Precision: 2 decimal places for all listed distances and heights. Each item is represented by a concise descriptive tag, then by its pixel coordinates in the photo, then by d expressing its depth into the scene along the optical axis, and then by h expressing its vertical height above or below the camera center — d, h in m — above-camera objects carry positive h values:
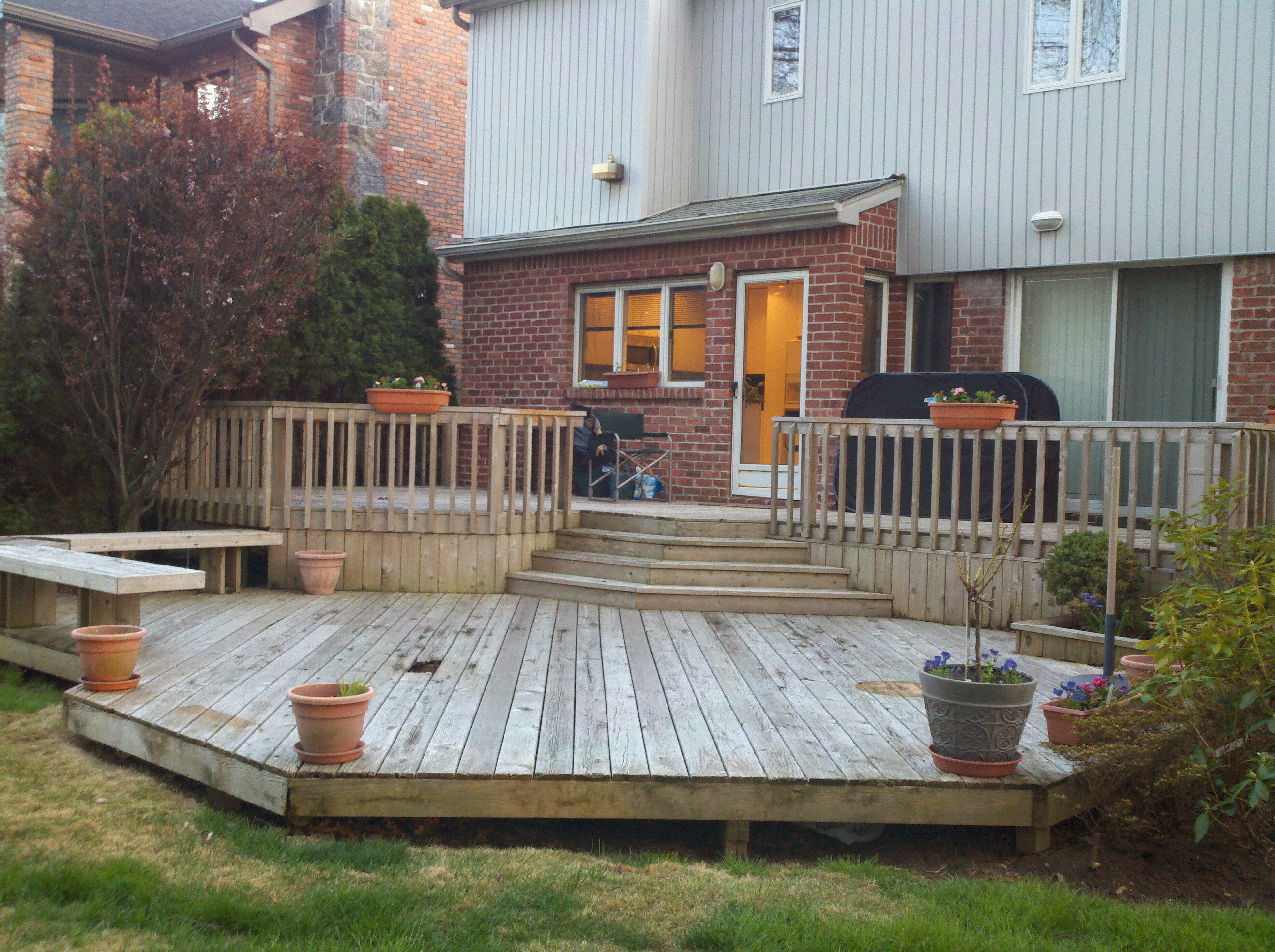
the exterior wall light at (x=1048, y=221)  8.38 +1.76
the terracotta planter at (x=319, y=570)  7.20 -0.88
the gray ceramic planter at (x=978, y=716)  3.66 -0.88
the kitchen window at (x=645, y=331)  9.97 +1.03
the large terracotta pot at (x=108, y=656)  4.61 -0.95
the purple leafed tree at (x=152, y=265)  7.04 +1.07
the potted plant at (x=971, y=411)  6.55 +0.24
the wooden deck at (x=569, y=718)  3.66 -1.08
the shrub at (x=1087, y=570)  5.65 -0.59
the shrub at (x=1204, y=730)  3.47 -0.86
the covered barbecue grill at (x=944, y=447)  7.11 +0.04
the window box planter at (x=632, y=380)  10.09 +0.58
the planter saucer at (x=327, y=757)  3.69 -1.07
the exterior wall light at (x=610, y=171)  10.57 +2.58
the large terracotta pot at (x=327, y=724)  3.65 -0.96
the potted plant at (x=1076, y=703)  3.99 -0.90
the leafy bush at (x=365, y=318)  9.55 +1.10
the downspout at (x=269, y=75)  13.79 +4.56
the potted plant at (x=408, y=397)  7.30 +0.26
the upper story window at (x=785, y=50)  9.94 +3.57
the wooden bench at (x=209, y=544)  6.39 -0.68
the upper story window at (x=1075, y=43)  8.26 +3.11
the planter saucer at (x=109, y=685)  4.64 -1.07
